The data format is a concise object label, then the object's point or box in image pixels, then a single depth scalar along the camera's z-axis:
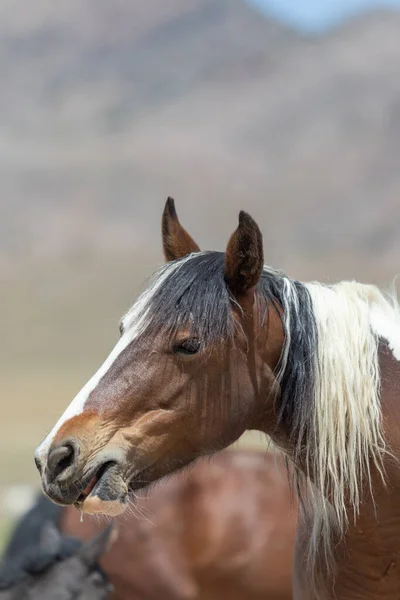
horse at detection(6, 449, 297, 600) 7.79
